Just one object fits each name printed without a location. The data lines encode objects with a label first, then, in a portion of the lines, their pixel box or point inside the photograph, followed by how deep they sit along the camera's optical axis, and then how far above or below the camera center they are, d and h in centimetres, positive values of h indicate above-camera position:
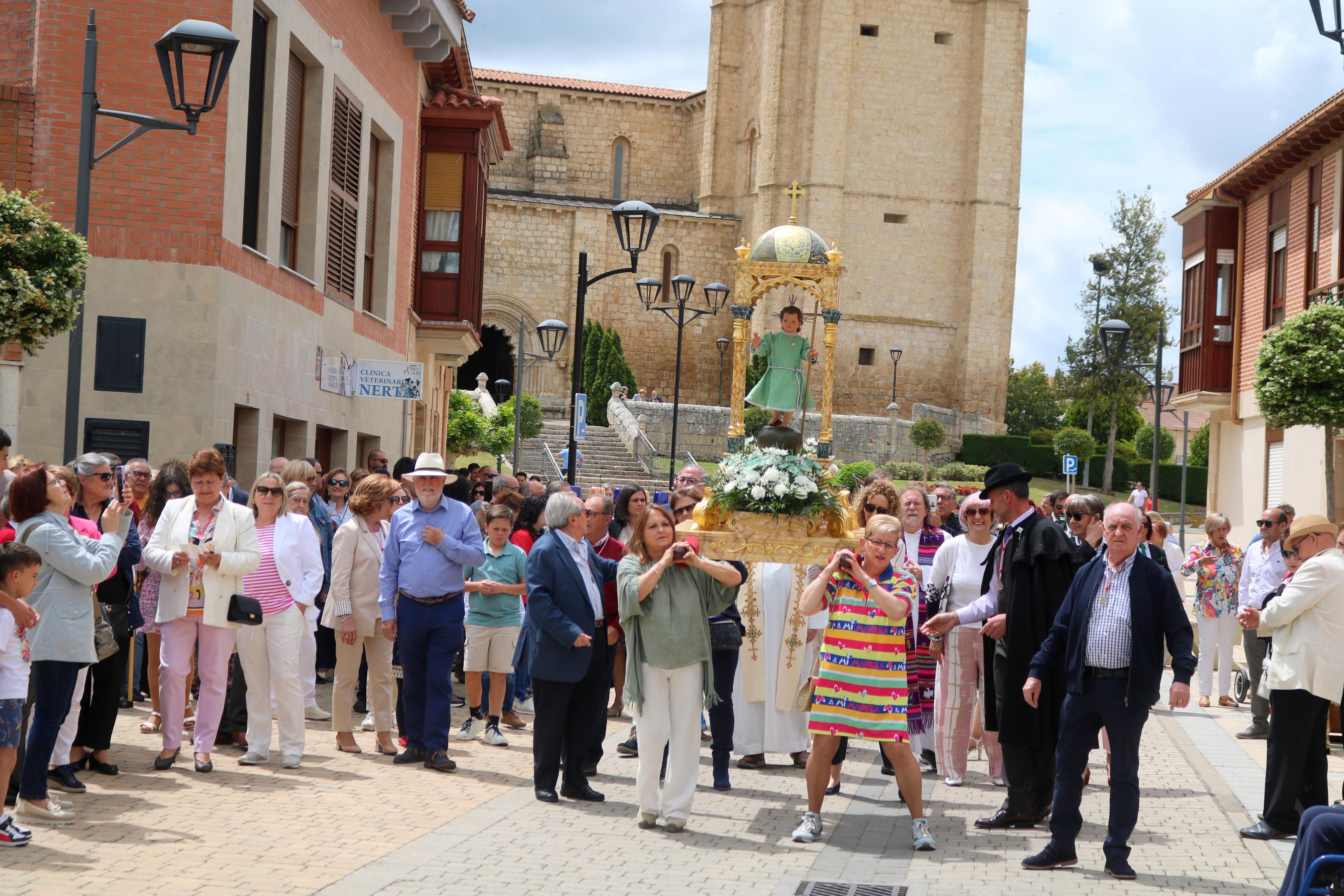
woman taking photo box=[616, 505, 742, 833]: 774 -102
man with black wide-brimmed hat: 808 -102
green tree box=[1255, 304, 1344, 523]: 1762 +161
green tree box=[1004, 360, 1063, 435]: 7181 +413
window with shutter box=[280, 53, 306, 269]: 1659 +344
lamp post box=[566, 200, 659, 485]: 1702 +287
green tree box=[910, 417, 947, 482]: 5116 +165
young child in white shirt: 643 -102
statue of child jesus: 1170 +82
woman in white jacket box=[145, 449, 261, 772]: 852 -86
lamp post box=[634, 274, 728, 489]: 2903 +383
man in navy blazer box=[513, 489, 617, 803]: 842 -113
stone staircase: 4203 +15
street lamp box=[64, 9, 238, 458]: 1009 +260
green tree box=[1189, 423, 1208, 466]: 6134 +196
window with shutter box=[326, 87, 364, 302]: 1834 +345
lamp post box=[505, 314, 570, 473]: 2917 +249
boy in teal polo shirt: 1036 -115
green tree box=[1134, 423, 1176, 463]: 5803 +193
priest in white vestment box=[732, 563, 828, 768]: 991 -136
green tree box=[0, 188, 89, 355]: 924 +114
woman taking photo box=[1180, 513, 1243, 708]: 1391 -104
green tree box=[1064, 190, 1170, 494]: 5369 +732
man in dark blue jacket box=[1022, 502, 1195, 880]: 705 -92
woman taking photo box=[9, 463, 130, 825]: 701 -88
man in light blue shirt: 921 -99
